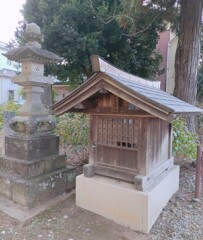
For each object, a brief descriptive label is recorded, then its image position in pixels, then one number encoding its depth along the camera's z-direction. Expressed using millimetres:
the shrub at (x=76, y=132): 4961
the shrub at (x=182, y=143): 4445
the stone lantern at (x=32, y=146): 3488
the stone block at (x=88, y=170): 3344
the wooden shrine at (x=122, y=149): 2750
